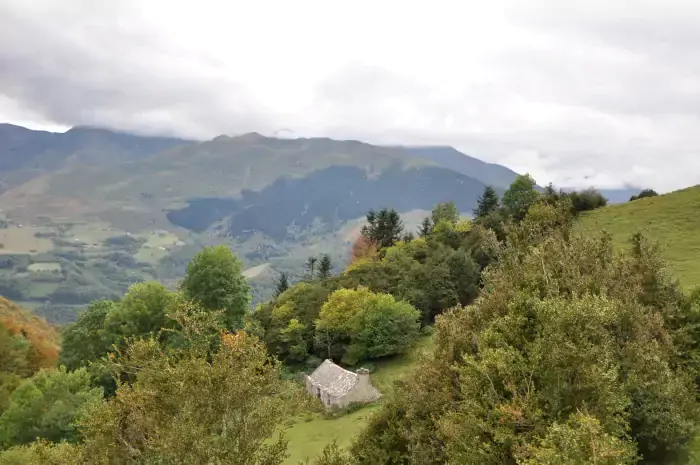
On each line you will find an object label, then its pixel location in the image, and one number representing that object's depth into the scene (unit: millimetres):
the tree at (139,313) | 54766
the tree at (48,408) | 42969
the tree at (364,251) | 103738
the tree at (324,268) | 101625
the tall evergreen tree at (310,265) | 112938
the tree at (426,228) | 112775
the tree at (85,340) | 57719
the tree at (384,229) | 114250
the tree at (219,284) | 56688
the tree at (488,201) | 106688
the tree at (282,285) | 119806
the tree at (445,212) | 115675
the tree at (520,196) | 79888
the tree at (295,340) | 61562
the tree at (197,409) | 15859
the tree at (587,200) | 82062
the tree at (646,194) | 93538
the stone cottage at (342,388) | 45719
